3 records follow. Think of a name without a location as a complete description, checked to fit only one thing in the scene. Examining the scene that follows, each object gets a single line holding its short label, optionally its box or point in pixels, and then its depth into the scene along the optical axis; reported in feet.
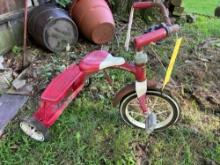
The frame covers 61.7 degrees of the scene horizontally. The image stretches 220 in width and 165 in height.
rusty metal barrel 6.18
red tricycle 4.08
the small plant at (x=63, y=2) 6.79
